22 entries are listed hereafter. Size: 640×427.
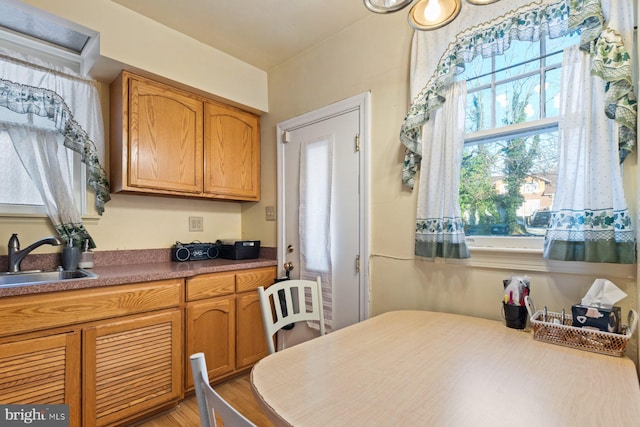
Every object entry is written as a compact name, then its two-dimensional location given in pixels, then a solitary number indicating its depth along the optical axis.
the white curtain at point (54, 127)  1.89
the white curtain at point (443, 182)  1.60
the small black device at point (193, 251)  2.51
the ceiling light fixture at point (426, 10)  1.04
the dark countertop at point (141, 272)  1.48
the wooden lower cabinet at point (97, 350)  1.43
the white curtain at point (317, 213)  2.25
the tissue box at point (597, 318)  1.07
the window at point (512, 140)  1.46
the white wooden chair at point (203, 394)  0.60
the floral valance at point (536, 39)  1.17
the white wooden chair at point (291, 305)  1.38
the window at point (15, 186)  1.91
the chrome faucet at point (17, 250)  1.81
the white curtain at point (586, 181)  1.19
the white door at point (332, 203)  2.09
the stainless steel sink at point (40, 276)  1.77
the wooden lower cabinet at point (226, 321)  2.08
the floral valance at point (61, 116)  1.84
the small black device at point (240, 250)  2.55
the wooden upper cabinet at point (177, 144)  2.11
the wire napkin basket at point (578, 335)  1.04
